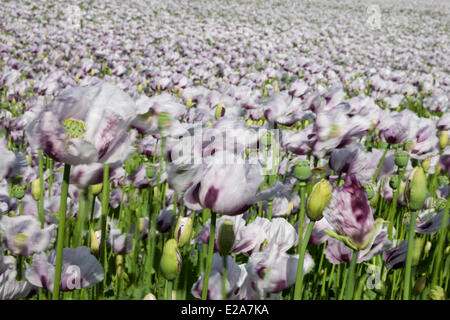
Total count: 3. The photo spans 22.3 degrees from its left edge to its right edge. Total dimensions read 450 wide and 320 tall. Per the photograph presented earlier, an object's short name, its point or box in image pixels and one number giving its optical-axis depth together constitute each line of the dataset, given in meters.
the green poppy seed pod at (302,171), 0.99
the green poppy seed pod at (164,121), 1.00
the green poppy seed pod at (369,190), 1.07
